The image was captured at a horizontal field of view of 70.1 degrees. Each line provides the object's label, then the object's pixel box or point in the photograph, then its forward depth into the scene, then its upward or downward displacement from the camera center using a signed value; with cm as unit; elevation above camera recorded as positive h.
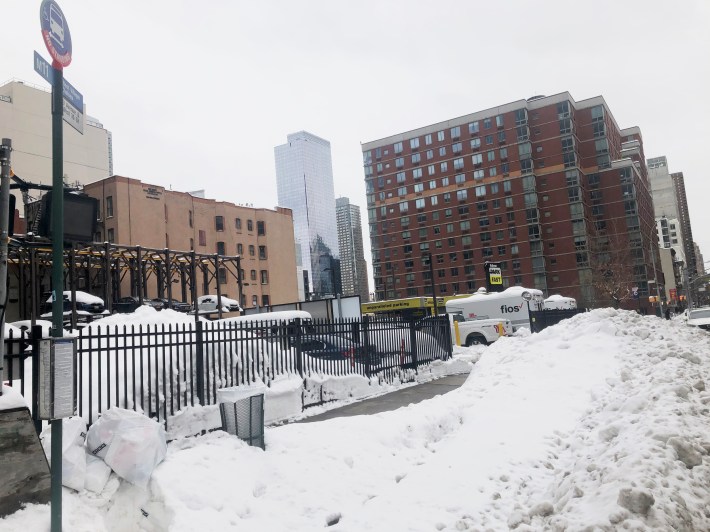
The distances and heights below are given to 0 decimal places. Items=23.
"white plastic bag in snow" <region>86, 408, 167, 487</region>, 561 -133
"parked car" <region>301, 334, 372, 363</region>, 1154 -91
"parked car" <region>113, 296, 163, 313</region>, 2792 +121
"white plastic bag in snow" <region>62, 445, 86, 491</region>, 524 -144
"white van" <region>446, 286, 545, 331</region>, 2833 -54
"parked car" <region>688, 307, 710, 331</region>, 2506 -197
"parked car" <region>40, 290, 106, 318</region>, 2280 +121
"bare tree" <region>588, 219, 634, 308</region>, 6180 +294
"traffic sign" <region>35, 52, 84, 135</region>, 493 +238
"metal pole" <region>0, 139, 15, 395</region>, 519 +126
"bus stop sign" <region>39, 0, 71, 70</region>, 467 +287
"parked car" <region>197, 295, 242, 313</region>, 3631 +107
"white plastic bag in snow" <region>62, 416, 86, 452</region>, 548 -112
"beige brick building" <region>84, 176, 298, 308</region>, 4944 +1018
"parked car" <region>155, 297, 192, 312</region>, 3170 +108
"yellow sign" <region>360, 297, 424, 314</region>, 4978 -3
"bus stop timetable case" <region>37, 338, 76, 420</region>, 461 -42
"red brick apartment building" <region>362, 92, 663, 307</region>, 7788 +1506
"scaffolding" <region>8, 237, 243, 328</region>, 2842 +444
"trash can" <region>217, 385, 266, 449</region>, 693 -136
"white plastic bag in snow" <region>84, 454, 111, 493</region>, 536 -155
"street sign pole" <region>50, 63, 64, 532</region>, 453 +70
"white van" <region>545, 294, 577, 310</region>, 3649 -86
